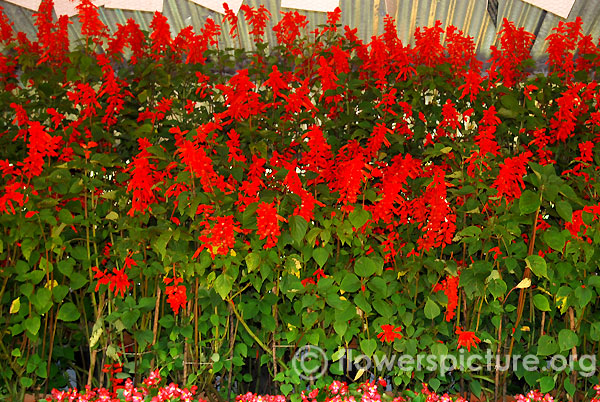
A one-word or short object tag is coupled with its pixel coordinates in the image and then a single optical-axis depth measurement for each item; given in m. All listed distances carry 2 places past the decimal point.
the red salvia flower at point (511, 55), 2.17
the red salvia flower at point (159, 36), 2.16
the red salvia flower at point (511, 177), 1.72
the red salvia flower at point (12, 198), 1.75
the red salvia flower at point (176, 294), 1.79
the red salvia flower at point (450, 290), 1.84
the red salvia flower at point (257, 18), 2.18
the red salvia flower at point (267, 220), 1.63
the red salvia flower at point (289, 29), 2.20
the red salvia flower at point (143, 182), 1.73
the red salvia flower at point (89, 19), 2.07
